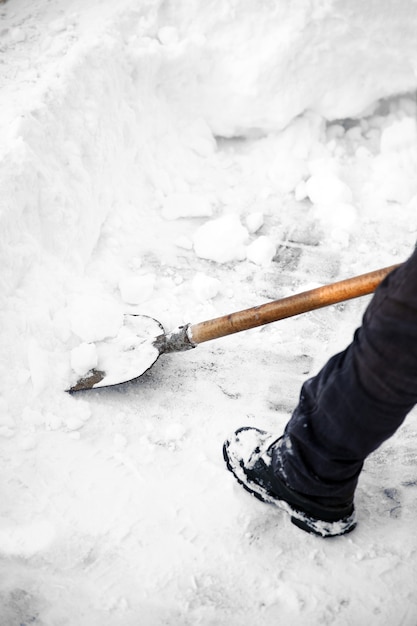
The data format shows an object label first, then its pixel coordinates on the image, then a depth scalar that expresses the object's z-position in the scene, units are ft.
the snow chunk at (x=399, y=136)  10.14
